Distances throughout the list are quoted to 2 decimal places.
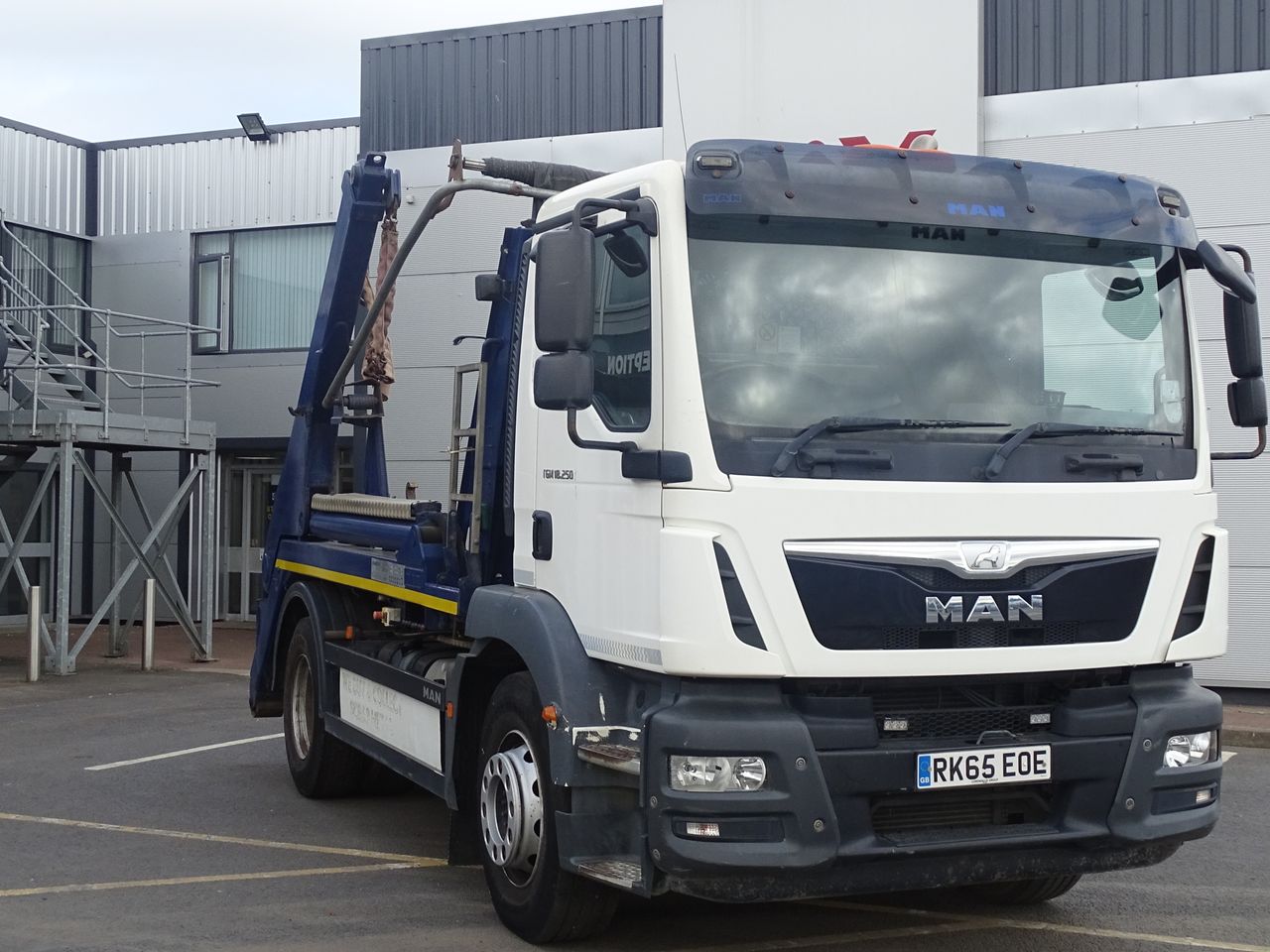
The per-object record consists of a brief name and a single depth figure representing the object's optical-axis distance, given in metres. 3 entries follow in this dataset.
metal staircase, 15.29
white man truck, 4.96
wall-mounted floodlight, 20.70
